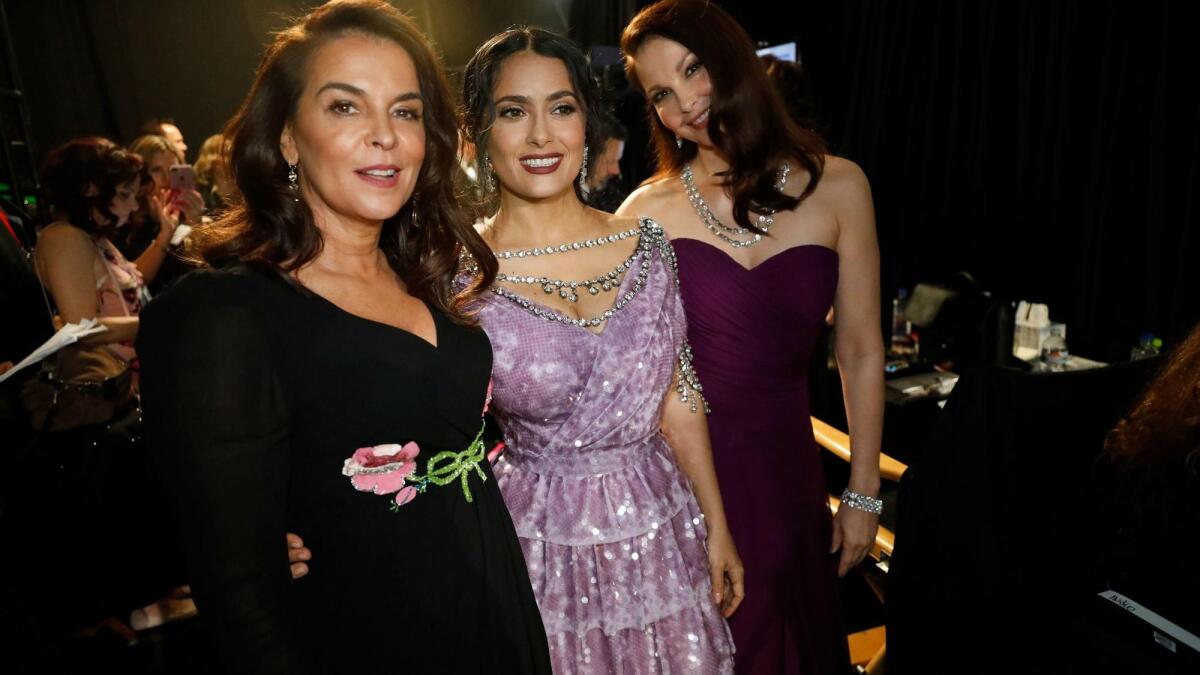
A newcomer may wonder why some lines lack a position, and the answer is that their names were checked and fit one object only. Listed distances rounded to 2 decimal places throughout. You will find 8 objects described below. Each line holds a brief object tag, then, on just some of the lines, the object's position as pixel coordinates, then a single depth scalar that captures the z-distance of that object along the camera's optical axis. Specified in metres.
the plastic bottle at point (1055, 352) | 2.74
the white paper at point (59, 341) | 1.25
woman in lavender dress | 1.37
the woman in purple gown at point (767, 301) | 1.67
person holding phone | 3.68
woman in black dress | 0.85
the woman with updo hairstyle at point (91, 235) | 2.66
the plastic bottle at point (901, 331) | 3.35
